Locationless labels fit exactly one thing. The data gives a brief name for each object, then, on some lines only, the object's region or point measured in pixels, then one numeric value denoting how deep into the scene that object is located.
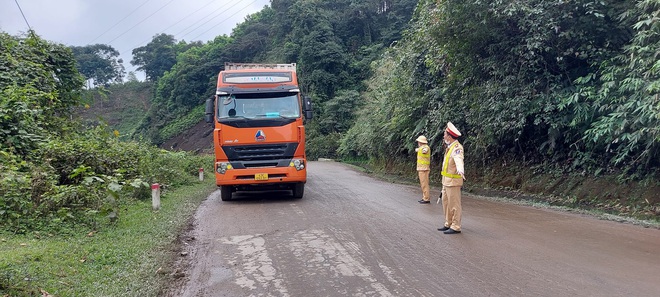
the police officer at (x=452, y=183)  7.67
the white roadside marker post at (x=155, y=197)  10.85
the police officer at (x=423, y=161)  11.81
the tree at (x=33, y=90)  10.19
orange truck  11.45
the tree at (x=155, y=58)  82.06
